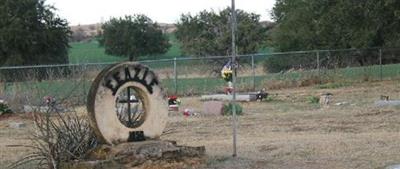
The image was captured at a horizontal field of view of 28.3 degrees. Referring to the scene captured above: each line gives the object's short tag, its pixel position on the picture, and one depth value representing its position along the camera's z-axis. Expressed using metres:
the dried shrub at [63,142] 9.54
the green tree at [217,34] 49.91
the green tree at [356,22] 28.77
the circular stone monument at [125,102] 9.30
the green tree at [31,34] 46.19
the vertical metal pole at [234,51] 10.20
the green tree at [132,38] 58.78
